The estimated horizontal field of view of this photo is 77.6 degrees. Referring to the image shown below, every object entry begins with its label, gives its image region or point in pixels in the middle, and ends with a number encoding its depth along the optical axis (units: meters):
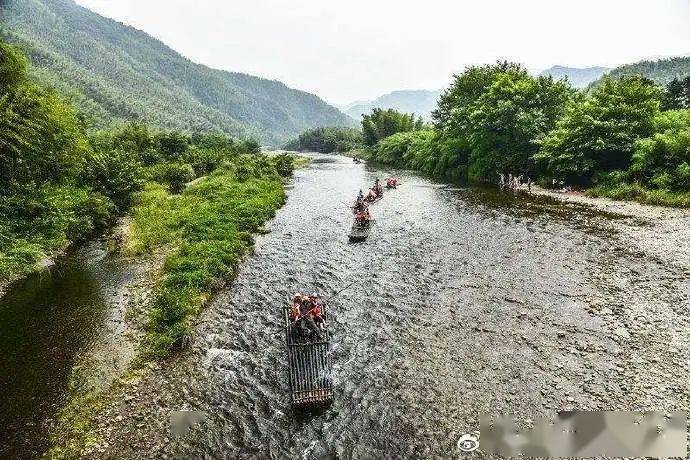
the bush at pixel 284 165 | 70.00
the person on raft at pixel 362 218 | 31.50
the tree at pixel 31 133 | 25.38
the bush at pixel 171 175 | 46.91
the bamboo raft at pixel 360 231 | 29.27
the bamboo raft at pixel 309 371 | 12.70
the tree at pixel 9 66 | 27.33
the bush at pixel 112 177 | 34.49
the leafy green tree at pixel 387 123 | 119.12
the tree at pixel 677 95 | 52.38
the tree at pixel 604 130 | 38.31
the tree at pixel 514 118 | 48.28
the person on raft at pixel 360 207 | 32.92
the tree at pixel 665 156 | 33.25
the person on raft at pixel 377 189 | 45.19
